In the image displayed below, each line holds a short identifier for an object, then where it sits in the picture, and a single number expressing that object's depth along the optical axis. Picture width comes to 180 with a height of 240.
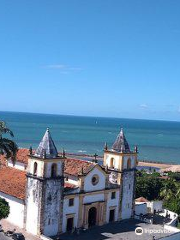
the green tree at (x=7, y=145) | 35.66
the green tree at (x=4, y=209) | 35.66
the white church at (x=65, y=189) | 37.38
